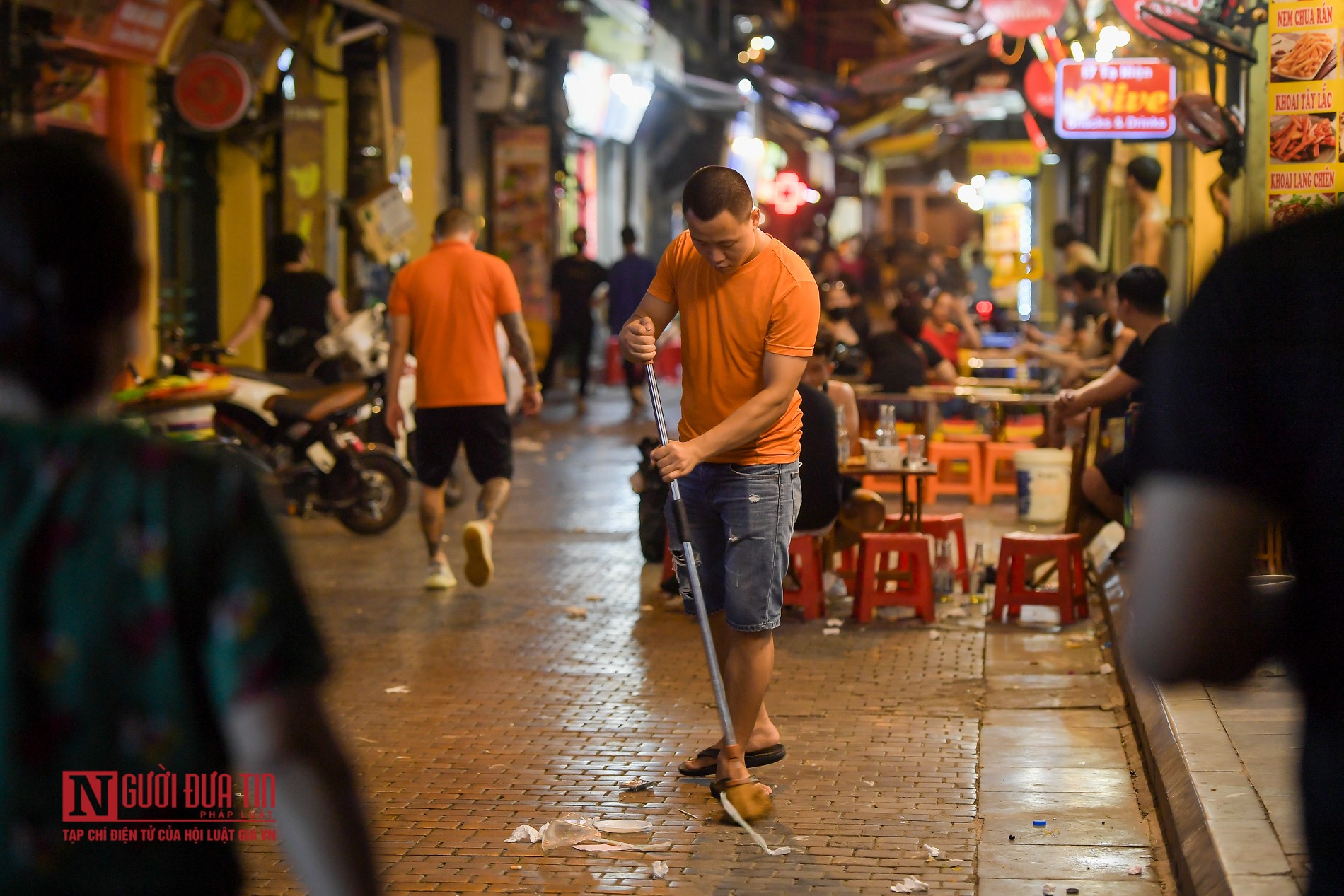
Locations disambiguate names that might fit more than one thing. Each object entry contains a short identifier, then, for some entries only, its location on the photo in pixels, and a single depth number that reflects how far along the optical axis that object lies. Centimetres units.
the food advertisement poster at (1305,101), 771
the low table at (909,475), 932
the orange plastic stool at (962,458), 1298
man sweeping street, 538
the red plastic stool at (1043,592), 865
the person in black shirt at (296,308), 1251
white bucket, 1176
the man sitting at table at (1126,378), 836
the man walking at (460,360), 901
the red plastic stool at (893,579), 857
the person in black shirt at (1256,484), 200
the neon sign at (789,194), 3716
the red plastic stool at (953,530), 938
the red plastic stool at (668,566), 902
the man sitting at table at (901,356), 1296
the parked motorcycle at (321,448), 1080
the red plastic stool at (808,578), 859
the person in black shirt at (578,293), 2020
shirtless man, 1227
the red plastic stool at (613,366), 2264
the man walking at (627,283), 2056
